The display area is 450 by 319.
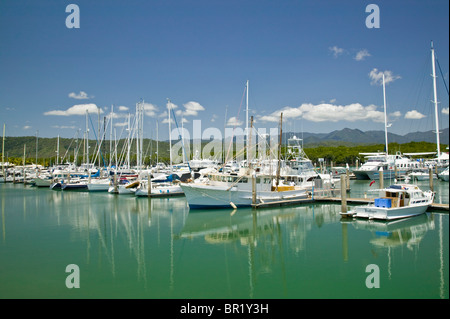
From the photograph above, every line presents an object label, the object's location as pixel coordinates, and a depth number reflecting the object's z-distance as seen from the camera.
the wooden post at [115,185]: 43.32
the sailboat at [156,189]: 38.85
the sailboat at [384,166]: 60.59
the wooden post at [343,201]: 23.61
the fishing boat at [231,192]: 28.47
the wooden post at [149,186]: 38.44
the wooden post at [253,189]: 28.26
